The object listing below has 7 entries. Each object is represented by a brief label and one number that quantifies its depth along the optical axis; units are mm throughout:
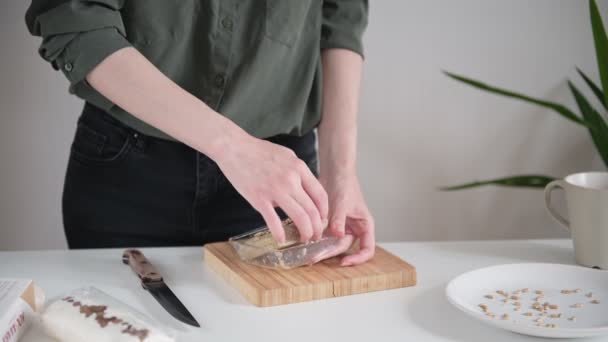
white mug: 1006
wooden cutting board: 890
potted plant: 1591
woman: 989
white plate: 788
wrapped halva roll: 722
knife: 841
